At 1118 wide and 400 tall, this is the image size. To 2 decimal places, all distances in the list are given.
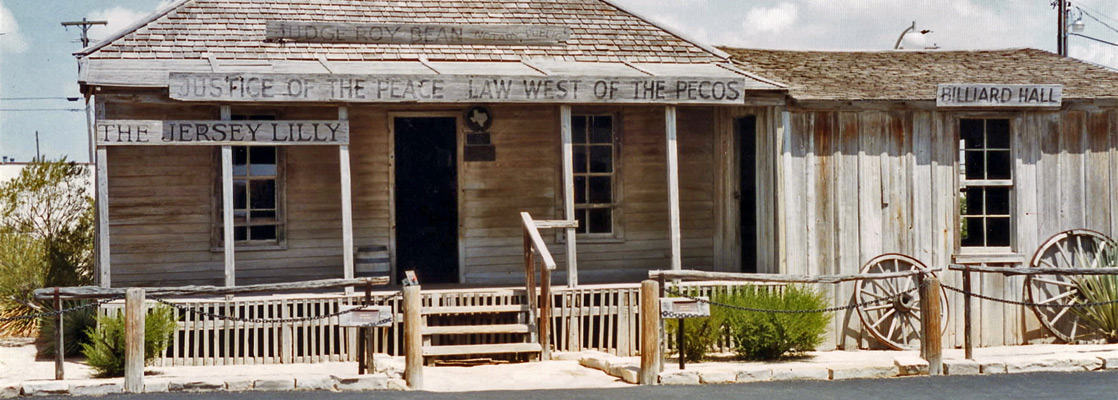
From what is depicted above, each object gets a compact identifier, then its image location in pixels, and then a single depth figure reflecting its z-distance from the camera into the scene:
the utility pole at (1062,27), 33.81
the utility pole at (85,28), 33.11
